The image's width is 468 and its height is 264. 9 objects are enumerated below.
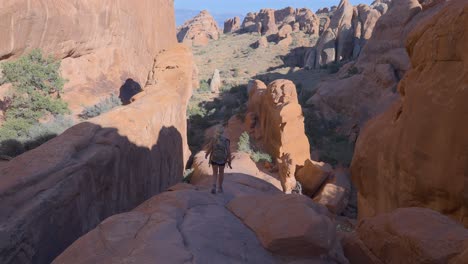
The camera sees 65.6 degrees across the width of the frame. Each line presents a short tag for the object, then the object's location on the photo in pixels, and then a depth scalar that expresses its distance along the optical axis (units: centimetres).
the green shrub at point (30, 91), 1383
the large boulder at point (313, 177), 1391
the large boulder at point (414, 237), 369
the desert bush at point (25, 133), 1151
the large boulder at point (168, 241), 388
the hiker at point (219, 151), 785
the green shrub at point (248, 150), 1675
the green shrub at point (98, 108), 1600
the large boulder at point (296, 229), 431
